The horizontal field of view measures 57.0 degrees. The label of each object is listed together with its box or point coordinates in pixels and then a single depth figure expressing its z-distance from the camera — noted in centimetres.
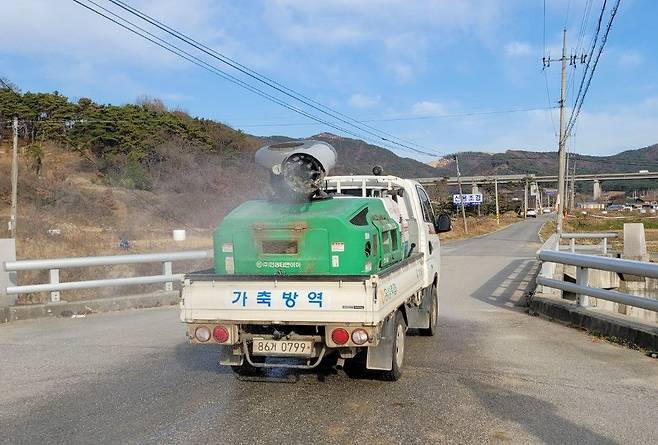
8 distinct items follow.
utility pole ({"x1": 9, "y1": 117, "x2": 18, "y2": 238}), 3110
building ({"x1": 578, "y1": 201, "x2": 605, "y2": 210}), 16330
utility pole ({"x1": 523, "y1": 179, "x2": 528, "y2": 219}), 11688
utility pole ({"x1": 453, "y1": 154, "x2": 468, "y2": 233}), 6527
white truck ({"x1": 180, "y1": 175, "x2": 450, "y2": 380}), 537
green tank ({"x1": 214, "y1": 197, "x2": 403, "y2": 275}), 564
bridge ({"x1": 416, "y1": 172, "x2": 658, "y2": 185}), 9814
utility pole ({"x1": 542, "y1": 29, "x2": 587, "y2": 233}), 3609
